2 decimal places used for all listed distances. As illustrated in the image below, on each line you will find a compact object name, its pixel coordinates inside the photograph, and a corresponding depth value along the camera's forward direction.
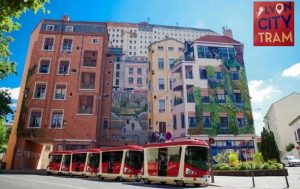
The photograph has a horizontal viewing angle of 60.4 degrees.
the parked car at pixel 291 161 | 35.34
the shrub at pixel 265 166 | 21.20
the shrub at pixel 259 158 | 25.52
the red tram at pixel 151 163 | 14.82
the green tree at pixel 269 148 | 24.64
